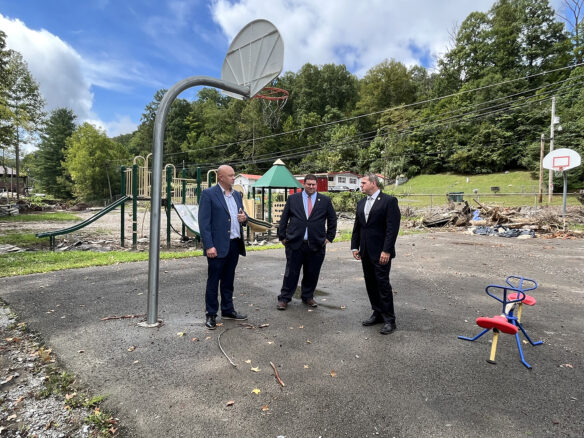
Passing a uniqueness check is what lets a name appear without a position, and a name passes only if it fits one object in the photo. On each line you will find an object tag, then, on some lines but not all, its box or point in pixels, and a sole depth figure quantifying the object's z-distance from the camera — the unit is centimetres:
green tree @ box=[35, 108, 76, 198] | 5406
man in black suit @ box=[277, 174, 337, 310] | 475
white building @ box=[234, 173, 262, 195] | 5009
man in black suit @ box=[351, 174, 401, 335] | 397
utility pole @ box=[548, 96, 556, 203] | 2545
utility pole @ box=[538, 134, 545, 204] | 2680
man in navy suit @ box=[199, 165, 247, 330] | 396
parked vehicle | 5206
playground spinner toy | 311
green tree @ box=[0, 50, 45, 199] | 3372
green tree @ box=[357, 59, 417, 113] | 6612
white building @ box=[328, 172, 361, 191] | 5403
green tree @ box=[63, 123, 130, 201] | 4725
